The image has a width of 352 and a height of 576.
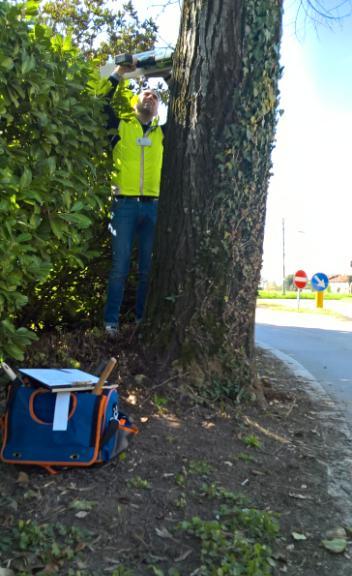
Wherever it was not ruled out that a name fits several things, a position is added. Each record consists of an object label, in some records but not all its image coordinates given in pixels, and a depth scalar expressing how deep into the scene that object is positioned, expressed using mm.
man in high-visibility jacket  4922
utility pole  58850
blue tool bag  3023
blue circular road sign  22719
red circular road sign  24969
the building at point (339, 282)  96900
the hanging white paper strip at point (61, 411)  3025
